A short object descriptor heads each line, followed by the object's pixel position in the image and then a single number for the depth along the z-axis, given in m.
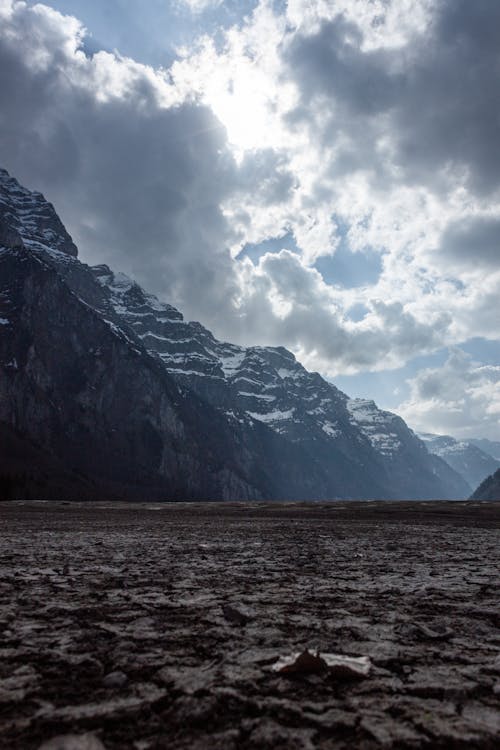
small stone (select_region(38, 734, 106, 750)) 2.47
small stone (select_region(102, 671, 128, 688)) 3.33
